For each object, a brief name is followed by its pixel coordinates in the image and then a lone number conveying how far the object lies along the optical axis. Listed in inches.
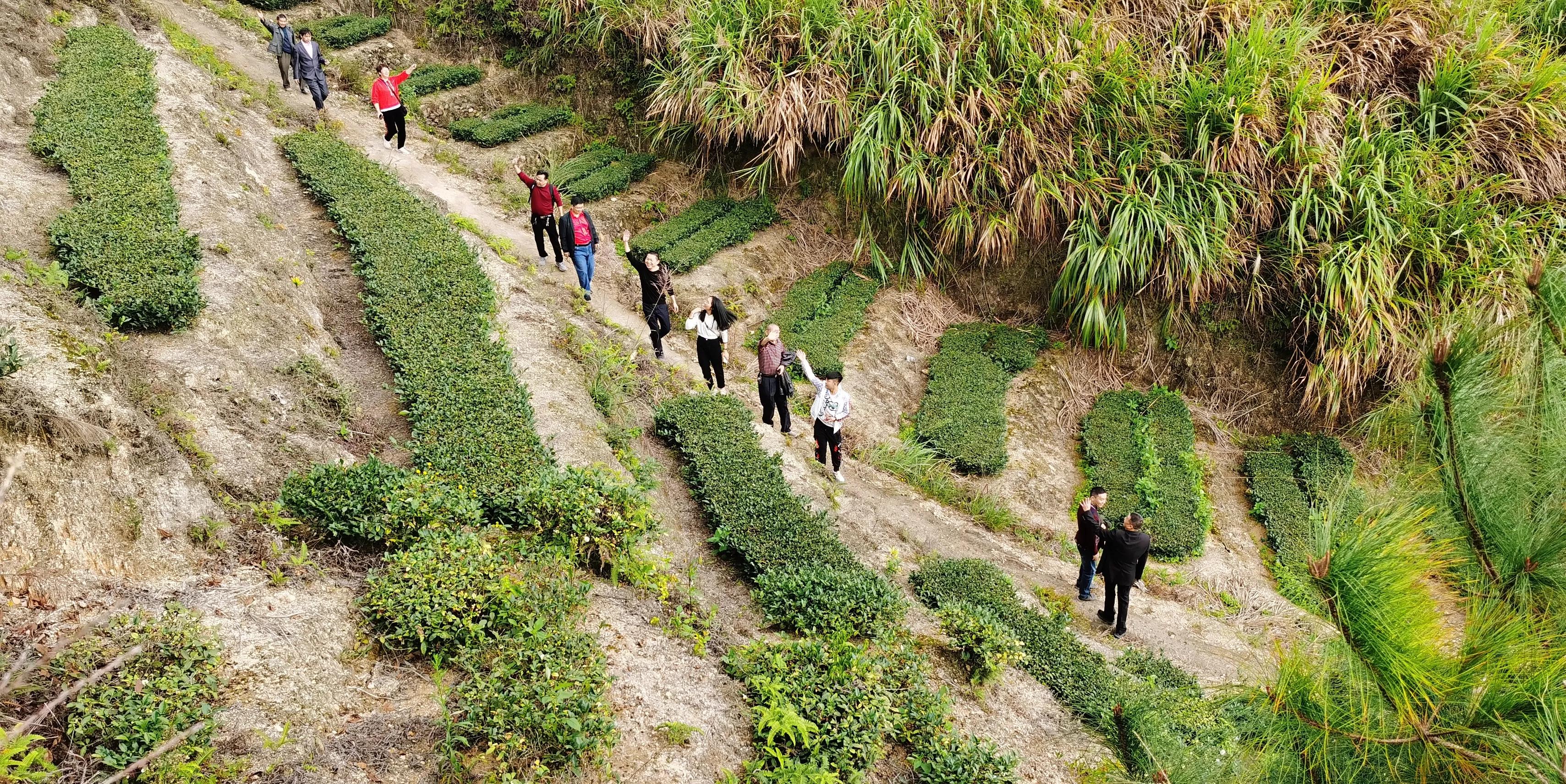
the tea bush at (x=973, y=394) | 484.4
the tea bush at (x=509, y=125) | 601.9
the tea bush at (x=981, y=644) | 297.9
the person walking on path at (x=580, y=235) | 441.7
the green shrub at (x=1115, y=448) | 480.1
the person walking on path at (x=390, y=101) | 523.8
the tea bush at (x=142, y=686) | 171.6
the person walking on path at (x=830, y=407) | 382.6
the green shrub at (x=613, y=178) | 570.6
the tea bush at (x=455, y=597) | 228.8
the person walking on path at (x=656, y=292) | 410.0
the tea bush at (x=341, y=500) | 256.5
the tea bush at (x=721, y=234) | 536.1
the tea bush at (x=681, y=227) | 547.2
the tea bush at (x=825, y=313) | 514.0
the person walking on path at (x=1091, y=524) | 361.4
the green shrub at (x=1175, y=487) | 458.6
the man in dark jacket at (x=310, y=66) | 547.8
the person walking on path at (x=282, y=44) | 554.3
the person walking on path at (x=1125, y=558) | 338.6
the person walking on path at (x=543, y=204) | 460.8
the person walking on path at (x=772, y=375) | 381.1
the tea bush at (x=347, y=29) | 643.5
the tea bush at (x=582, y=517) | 281.9
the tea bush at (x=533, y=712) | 200.7
